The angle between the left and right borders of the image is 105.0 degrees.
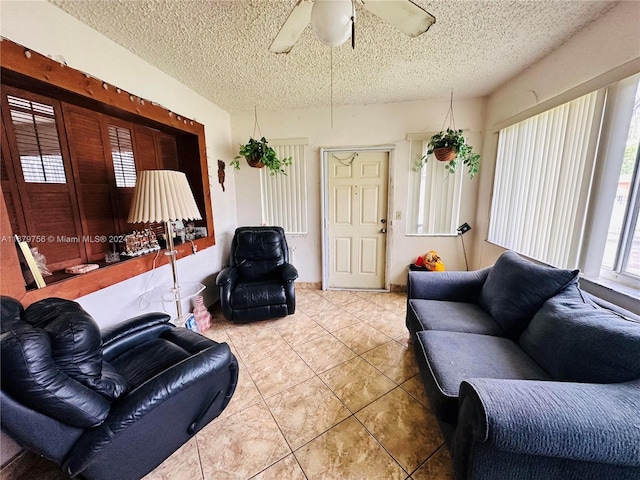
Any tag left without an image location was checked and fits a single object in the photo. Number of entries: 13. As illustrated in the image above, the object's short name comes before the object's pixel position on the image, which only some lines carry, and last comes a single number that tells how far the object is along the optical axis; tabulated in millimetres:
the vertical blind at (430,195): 3033
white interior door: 3213
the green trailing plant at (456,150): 2643
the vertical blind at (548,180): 1691
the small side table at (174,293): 2096
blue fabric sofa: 811
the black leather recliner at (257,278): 2492
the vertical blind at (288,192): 3266
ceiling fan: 1012
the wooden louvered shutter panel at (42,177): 1354
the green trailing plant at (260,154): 2930
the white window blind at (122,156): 1915
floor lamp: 1741
